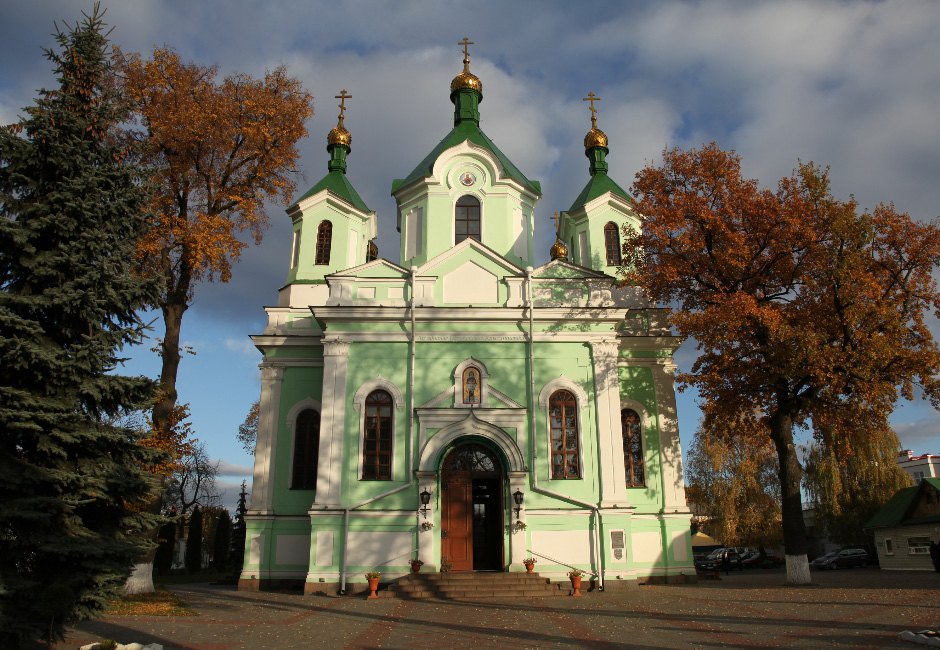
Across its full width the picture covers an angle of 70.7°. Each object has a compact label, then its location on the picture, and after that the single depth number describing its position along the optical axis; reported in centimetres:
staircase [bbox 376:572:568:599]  1498
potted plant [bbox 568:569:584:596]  1555
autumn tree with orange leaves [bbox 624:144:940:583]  1606
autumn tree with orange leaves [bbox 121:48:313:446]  1647
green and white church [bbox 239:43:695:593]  1656
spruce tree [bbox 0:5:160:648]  801
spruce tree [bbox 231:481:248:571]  2831
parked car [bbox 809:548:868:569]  3127
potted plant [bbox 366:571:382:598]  1514
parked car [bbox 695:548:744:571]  3241
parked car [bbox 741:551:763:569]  3585
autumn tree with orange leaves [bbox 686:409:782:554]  3259
